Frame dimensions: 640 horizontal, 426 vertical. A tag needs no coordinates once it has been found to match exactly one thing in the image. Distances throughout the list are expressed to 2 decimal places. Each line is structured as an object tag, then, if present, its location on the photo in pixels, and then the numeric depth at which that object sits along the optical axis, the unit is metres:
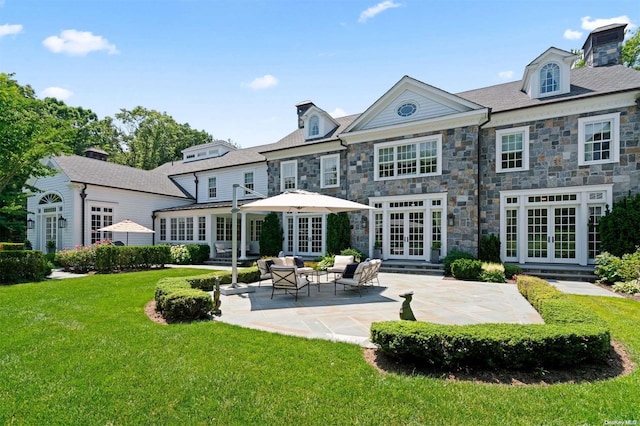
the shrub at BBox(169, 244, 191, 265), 17.39
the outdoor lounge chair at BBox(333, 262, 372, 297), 8.38
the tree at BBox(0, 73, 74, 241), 11.38
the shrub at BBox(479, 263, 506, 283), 10.85
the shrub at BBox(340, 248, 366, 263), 14.33
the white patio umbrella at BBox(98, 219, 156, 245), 15.59
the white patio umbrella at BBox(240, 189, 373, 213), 8.25
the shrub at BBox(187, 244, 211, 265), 17.59
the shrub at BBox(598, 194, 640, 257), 10.66
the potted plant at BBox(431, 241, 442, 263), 13.58
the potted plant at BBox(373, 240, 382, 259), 14.98
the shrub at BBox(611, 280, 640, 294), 9.00
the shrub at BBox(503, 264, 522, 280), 11.32
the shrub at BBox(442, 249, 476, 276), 12.29
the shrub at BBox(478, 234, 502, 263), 12.78
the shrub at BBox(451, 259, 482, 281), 11.26
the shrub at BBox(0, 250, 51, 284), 11.20
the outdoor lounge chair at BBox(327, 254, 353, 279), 11.06
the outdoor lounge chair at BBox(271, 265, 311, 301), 7.80
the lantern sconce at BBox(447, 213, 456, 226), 13.44
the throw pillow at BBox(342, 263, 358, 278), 8.76
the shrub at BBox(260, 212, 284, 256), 17.64
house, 11.80
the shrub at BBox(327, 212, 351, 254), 15.62
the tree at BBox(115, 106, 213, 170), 36.03
